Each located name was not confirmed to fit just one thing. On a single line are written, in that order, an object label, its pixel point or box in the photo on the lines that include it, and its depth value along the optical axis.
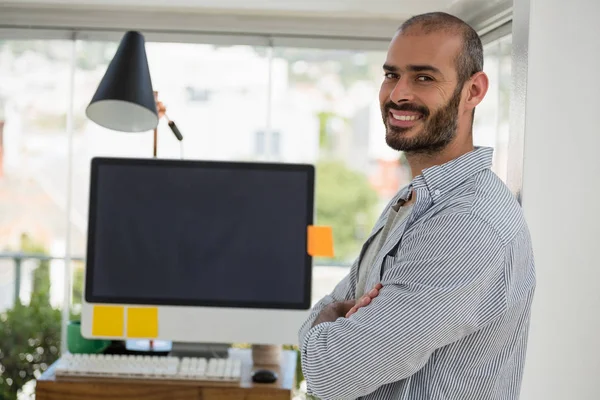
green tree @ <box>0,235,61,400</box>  3.70
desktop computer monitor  2.36
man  1.20
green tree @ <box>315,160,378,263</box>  11.27
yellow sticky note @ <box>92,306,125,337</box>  2.37
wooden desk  2.14
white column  1.87
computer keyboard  2.19
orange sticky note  2.31
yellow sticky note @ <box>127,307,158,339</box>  2.36
